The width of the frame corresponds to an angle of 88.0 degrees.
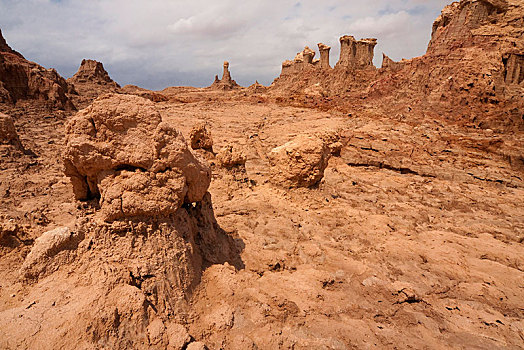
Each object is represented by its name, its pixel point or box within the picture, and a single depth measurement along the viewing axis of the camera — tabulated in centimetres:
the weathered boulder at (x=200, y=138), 745
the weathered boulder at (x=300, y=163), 593
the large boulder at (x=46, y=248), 216
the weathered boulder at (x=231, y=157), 647
